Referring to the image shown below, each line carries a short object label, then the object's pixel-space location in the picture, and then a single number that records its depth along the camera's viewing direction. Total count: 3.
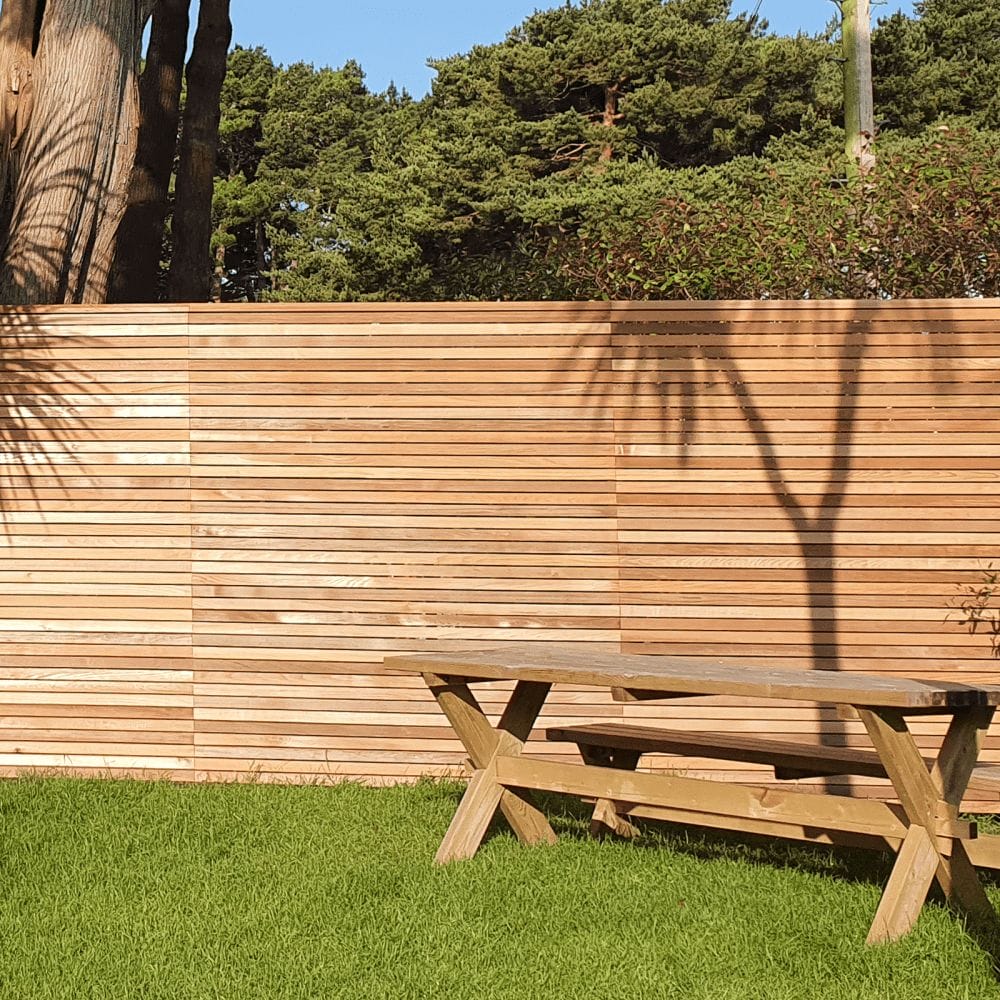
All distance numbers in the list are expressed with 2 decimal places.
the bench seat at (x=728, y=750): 3.74
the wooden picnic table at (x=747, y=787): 3.27
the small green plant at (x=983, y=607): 5.18
